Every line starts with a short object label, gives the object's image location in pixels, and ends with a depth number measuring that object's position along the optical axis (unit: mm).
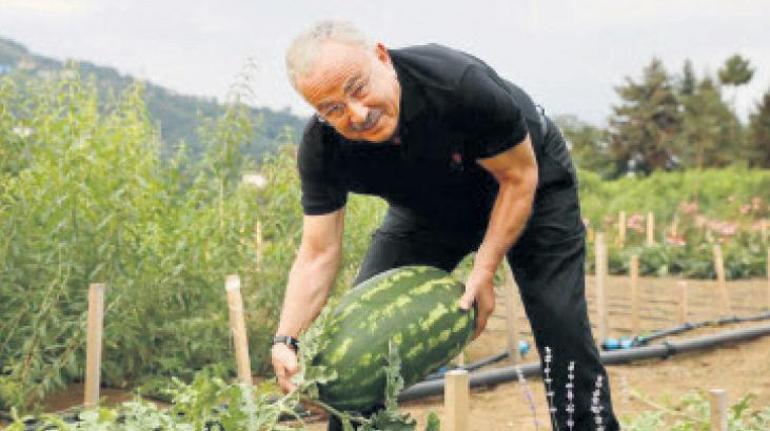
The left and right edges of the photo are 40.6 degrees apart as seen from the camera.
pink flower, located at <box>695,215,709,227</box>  15999
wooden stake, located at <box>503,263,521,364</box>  6430
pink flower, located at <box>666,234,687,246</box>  12793
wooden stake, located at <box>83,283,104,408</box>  3957
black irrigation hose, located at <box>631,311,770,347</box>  7418
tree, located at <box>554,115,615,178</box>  40812
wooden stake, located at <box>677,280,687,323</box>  8102
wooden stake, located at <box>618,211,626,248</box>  15984
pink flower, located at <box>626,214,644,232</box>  14928
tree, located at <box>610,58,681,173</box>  41406
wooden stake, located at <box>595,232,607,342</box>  7082
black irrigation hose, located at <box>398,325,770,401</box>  5168
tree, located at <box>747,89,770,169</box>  33438
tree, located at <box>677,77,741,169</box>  35938
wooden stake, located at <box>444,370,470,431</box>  2217
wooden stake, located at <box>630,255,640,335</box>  7637
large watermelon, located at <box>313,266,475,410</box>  2588
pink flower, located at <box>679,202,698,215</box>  16502
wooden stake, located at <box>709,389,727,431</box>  2229
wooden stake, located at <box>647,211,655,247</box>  15020
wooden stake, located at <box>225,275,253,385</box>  3674
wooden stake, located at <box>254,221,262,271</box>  5462
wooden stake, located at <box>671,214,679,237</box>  14613
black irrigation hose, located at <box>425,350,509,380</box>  6406
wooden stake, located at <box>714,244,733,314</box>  9003
